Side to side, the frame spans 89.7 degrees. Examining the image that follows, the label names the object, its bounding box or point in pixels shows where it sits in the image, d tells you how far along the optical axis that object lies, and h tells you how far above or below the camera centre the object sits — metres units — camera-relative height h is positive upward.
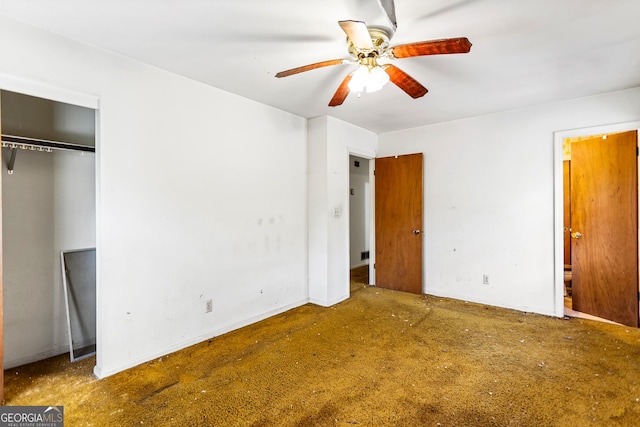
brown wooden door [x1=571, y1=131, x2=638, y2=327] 3.19 -0.17
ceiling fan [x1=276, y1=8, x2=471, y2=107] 1.63 +0.90
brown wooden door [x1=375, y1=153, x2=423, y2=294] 4.46 -0.15
